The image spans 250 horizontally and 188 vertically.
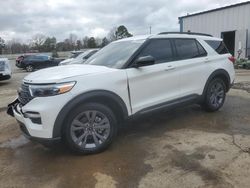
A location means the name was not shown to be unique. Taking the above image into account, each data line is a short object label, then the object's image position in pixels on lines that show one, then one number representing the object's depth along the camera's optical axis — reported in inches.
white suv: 112.3
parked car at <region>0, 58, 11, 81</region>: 365.1
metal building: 511.5
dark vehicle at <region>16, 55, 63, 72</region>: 646.5
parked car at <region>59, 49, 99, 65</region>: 386.2
